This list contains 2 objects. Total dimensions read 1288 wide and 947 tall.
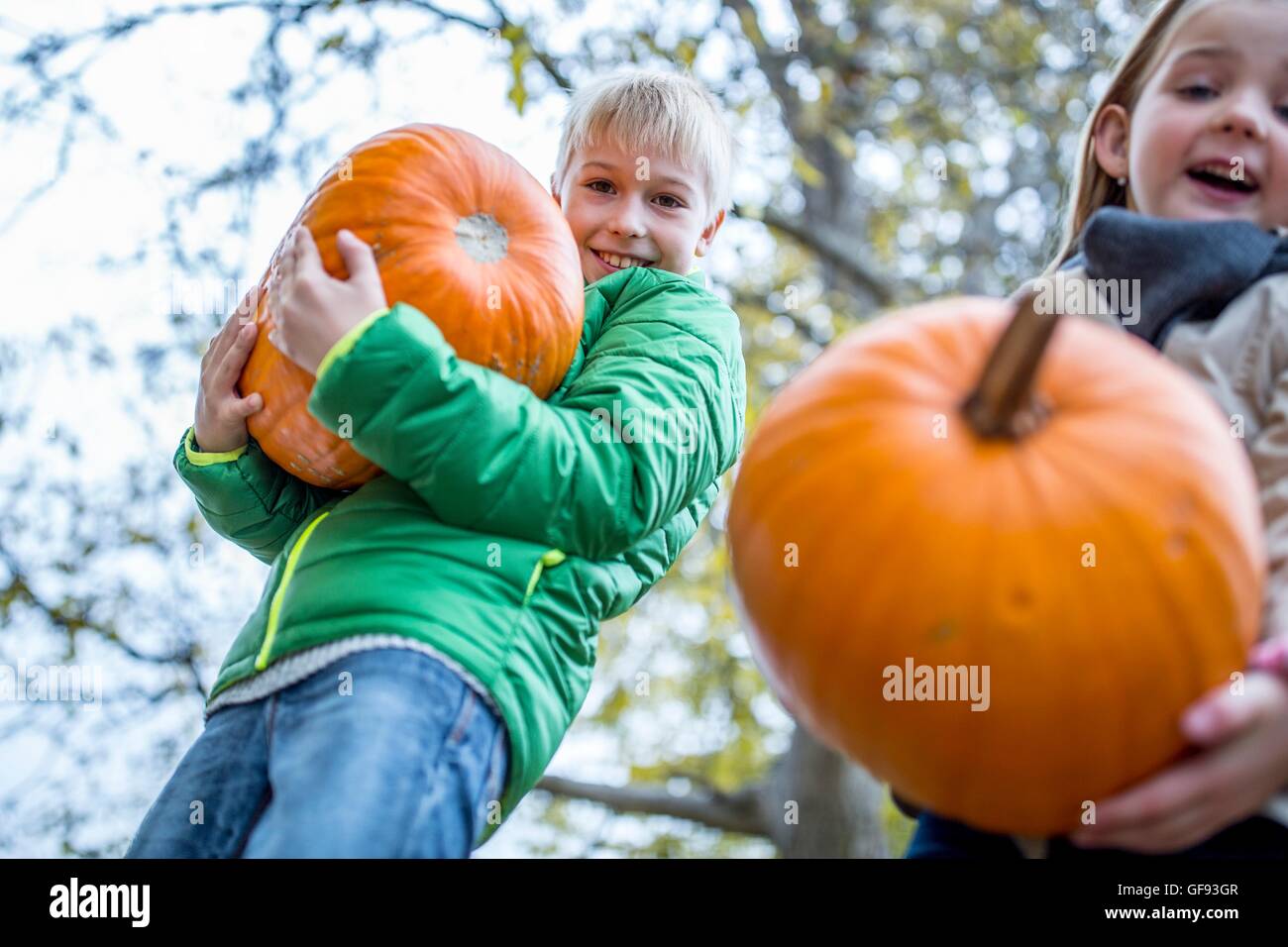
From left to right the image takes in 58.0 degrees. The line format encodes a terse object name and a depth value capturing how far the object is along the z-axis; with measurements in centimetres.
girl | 135
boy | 151
